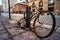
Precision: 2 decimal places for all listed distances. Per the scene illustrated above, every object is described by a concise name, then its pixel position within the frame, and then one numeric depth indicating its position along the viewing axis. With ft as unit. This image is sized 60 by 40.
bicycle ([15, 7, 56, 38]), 3.25
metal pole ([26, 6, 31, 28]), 4.67
